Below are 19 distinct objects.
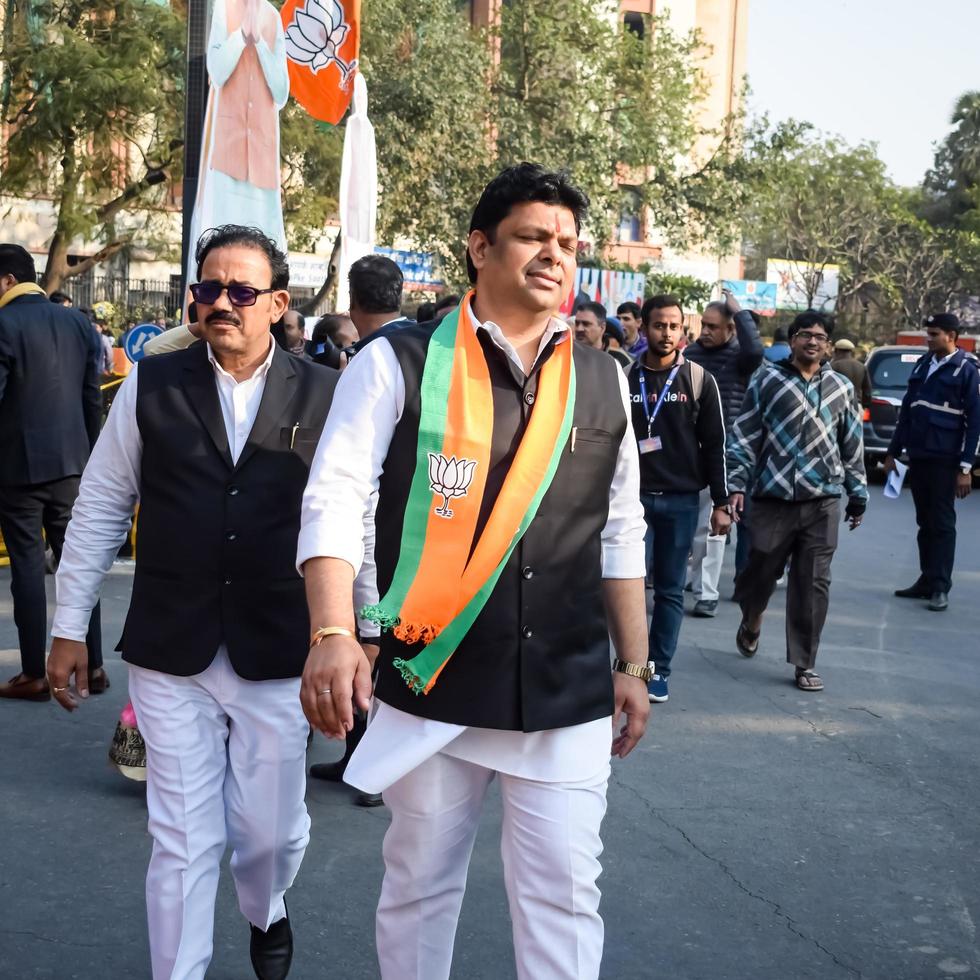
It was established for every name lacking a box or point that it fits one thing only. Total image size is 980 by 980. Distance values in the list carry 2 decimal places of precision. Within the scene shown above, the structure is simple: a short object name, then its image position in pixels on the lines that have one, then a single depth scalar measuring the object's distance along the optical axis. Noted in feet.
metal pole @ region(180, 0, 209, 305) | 31.09
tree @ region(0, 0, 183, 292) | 77.61
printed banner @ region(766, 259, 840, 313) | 189.91
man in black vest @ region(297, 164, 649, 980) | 9.66
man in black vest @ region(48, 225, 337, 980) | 12.24
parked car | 66.59
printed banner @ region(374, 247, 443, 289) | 101.30
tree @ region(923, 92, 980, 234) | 217.36
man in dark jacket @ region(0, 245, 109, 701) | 22.53
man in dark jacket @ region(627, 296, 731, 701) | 24.95
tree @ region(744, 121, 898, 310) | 179.42
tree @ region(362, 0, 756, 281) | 97.50
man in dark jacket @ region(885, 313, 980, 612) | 34.96
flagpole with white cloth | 33.94
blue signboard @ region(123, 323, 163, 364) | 39.09
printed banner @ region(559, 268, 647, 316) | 111.14
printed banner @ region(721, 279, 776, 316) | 207.31
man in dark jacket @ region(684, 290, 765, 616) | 32.22
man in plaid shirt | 25.50
